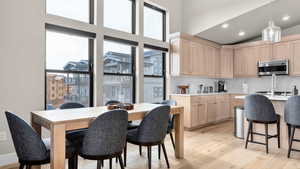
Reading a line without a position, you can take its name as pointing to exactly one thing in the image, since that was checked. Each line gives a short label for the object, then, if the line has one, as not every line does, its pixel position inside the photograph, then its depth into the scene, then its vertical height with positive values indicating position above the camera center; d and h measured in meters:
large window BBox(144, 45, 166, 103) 4.81 +0.23
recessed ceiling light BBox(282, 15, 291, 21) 5.26 +1.75
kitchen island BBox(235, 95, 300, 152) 3.34 -0.78
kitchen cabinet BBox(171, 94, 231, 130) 4.81 -0.64
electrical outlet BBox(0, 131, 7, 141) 2.78 -0.71
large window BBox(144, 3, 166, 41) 4.87 +1.55
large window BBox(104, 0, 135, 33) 4.07 +1.46
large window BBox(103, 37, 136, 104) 4.01 +0.29
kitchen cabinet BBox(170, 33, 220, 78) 5.02 +0.74
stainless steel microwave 5.55 +0.47
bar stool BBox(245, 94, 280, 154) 3.18 -0.44
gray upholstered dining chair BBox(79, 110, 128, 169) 1.92 -0.51
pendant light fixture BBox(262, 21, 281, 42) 3.37 +0.85
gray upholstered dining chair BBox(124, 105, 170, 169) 2.36 -0.54
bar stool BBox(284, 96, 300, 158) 2.95 -0.45
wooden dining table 1.84 -0.37
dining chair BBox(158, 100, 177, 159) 3.02 -0.56
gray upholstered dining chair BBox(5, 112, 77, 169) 1.77 -0.53
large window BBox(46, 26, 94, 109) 3.30 +0.27
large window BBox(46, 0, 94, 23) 3.32 +1.30
